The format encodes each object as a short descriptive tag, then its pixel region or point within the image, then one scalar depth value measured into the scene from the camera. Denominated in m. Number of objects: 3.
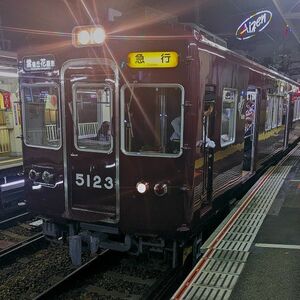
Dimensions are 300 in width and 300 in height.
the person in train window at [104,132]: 4.69
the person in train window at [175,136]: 4.35
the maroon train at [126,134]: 4.26
